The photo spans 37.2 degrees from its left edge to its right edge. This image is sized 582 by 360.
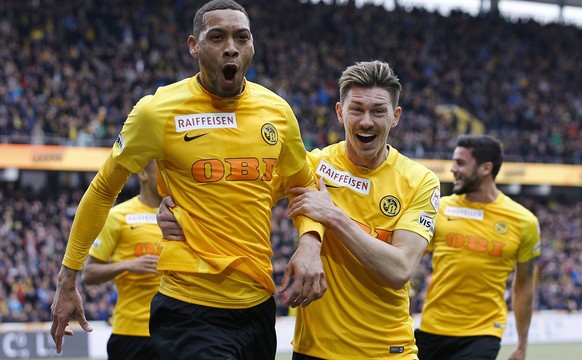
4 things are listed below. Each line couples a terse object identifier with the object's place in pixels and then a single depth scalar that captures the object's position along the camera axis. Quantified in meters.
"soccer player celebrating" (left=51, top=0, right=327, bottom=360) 4.04
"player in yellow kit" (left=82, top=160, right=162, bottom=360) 6.66
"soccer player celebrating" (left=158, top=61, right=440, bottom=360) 4.51
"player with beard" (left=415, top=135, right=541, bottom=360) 6.71
